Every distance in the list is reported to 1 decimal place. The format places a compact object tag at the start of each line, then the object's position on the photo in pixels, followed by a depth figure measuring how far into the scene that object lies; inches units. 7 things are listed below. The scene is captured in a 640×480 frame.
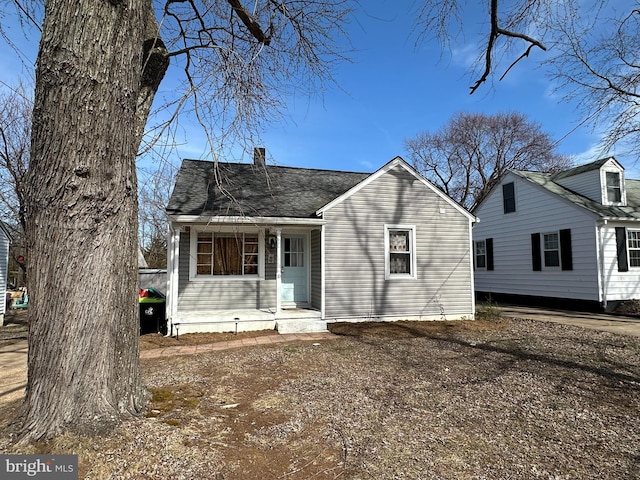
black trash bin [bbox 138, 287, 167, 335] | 344.5
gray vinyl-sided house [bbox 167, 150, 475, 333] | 344.5
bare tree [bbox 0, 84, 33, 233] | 473.7
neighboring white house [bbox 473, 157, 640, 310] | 472.4
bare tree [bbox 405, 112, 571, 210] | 1091.3
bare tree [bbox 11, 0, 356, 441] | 113.2
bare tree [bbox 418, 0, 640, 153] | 247.5
